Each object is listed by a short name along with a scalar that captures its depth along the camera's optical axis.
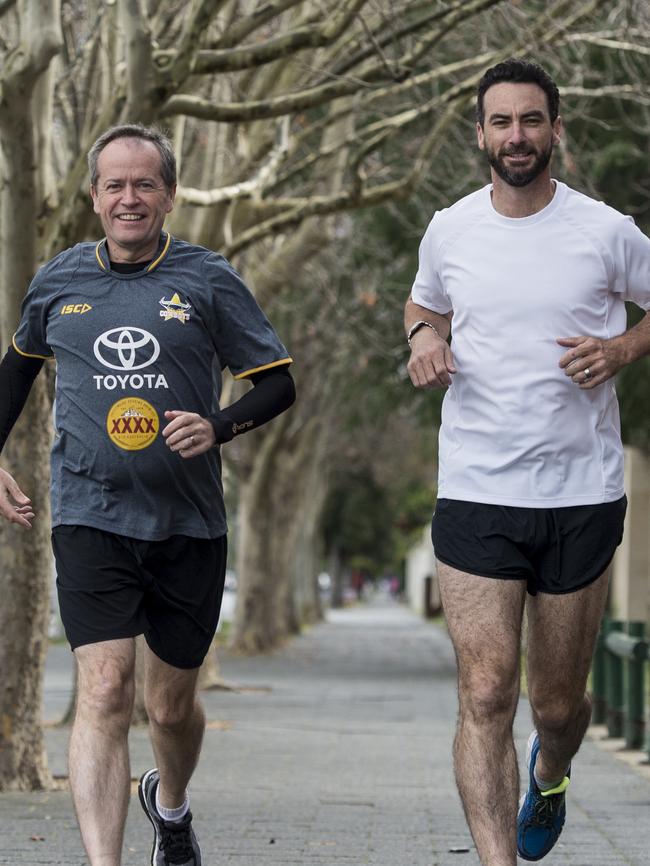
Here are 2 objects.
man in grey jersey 9.87
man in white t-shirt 9.88
